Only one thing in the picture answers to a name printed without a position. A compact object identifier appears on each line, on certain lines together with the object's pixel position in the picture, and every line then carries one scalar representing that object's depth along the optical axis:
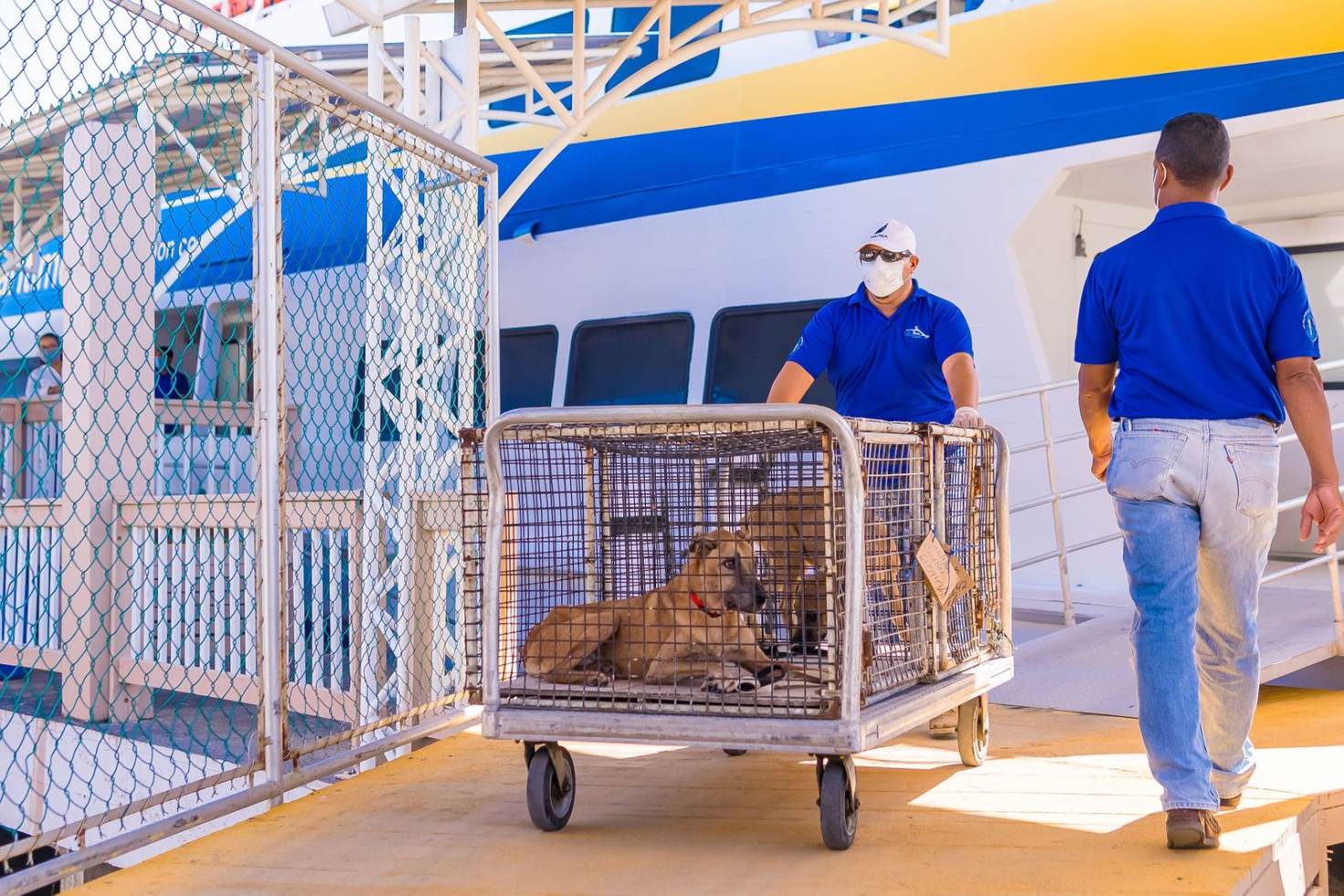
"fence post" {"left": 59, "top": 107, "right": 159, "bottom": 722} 5.86
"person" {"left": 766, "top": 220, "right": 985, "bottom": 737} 4.33
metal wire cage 3.27
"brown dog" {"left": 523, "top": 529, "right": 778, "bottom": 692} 3.52
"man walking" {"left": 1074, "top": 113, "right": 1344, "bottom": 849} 3.21
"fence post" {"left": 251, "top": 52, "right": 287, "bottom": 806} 3.78
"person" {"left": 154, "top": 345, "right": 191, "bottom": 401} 10.92
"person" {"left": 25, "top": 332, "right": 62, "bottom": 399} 11.87
